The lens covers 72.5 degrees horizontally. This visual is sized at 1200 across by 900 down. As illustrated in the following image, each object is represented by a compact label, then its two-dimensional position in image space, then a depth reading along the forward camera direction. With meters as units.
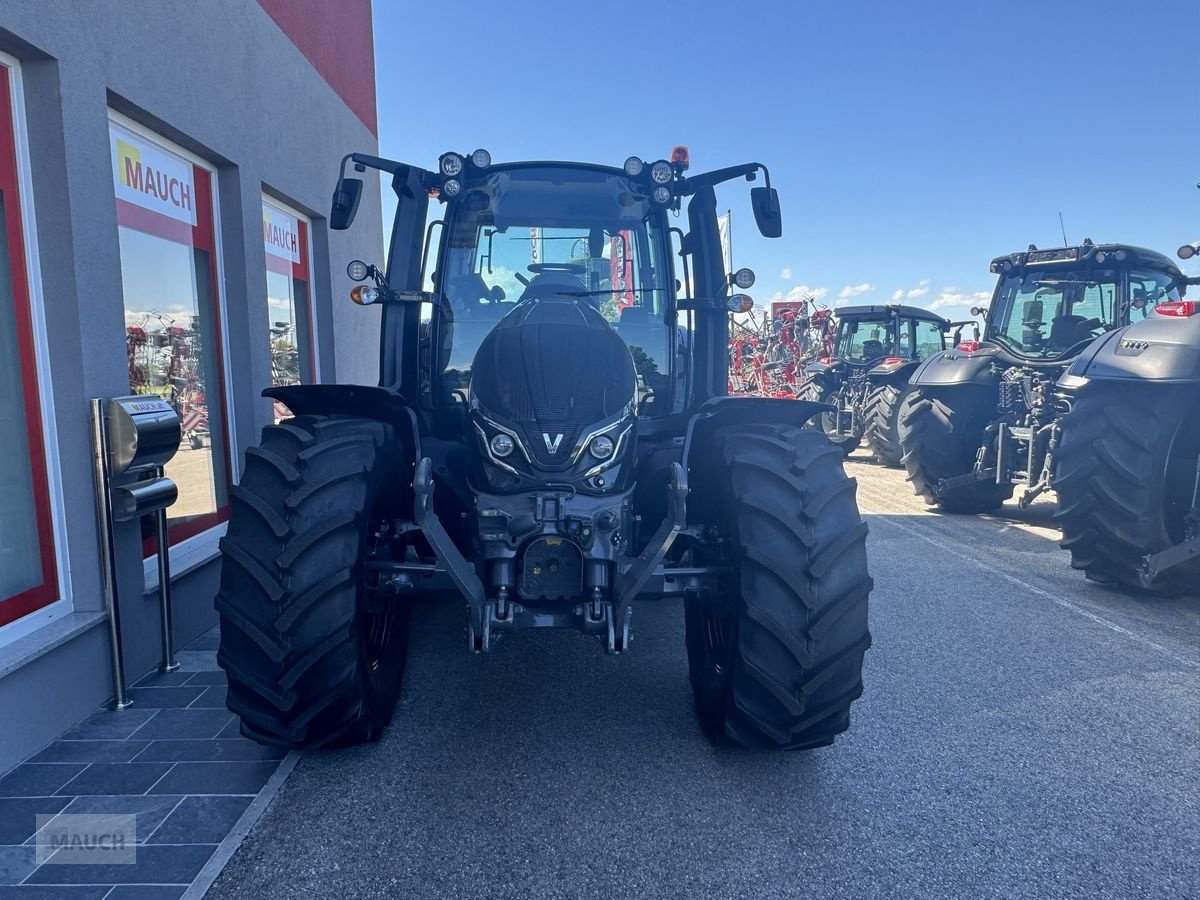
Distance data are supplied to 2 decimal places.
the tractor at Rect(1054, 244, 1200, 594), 4.96
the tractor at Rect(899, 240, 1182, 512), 7.20
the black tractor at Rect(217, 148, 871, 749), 2.70
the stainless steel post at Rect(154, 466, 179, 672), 3.80
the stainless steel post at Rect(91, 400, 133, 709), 3.41
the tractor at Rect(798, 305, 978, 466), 13.21
